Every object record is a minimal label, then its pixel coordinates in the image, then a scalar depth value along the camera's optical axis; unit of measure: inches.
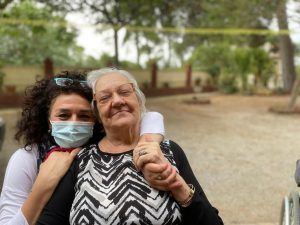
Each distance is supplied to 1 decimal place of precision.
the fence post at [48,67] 417.1
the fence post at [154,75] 552.9
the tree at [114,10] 413.2
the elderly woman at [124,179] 42.4
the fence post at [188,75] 630.2
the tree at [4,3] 235.9
